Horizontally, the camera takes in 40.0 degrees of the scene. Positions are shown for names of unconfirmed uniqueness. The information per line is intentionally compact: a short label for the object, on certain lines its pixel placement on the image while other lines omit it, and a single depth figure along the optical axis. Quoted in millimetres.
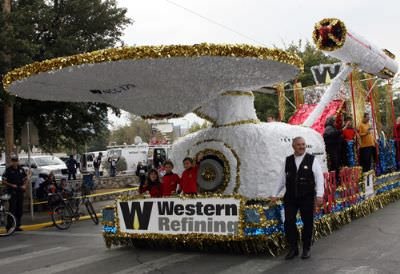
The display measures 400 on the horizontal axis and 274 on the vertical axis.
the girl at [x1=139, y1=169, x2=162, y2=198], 9469
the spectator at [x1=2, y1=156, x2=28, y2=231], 12977
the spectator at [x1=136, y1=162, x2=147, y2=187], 25606
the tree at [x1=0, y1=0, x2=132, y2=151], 14914
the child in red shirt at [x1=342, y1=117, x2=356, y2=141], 12773
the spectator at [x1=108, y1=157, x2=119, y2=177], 33581
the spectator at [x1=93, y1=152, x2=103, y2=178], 34128
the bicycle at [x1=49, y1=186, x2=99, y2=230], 13125
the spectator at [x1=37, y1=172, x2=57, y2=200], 14781
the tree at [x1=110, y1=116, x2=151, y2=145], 78438
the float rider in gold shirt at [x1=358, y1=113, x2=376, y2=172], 12969
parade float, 7508
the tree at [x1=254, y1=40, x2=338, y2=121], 28470
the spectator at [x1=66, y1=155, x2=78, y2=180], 28603
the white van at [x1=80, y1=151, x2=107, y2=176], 41453
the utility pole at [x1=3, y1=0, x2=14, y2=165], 14875
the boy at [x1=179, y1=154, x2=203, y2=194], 8891
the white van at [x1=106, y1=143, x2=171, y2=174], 36094
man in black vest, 7406
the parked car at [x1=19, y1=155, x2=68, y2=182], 26969
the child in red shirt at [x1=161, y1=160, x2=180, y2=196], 9234
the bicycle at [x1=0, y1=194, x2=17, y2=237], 12378
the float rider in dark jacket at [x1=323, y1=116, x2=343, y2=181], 12047
